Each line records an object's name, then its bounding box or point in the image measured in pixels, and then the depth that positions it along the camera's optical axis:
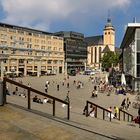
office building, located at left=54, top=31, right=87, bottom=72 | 70.62
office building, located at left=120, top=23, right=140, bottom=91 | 23.92
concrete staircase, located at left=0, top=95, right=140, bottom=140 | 3.45
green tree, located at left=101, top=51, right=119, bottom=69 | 77.14
